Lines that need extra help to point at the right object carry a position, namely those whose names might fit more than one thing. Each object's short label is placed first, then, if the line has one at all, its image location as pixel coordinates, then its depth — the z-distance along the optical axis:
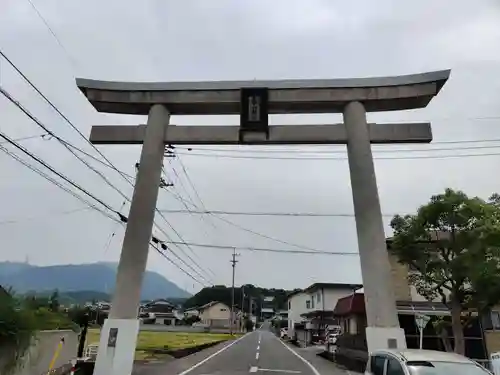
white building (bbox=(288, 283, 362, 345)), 42.72
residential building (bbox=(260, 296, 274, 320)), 138.88
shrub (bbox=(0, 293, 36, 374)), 7.66
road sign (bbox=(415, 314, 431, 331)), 13.39
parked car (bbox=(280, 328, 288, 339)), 62.66
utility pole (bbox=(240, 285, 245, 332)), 87.24
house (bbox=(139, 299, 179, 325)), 88.88
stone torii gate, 12.28
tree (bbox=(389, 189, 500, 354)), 12.80
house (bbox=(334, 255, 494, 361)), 19.20
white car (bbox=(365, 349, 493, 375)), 6.33
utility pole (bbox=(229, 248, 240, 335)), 65.94
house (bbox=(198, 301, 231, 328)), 86.88
